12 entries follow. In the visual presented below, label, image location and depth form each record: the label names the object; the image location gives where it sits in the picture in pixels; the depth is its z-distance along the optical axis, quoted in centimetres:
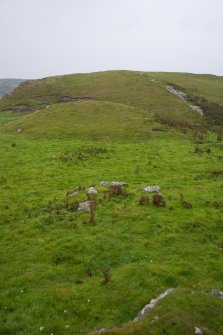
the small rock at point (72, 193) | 2925
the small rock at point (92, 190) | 2928
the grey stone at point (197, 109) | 6775
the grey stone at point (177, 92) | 7564
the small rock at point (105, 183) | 3131
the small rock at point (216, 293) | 1585
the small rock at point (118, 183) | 3103
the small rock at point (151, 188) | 2970
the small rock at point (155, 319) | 1322
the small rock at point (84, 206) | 2627
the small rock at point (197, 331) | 1270
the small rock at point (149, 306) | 1434
